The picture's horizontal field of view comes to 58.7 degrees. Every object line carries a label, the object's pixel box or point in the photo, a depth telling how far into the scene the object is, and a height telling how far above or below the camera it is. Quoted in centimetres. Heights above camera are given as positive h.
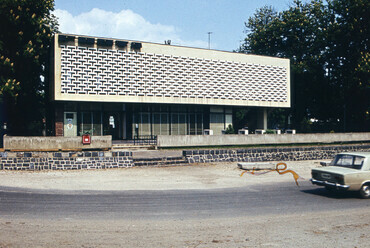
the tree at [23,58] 2805 +647
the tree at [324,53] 4131 +1048
